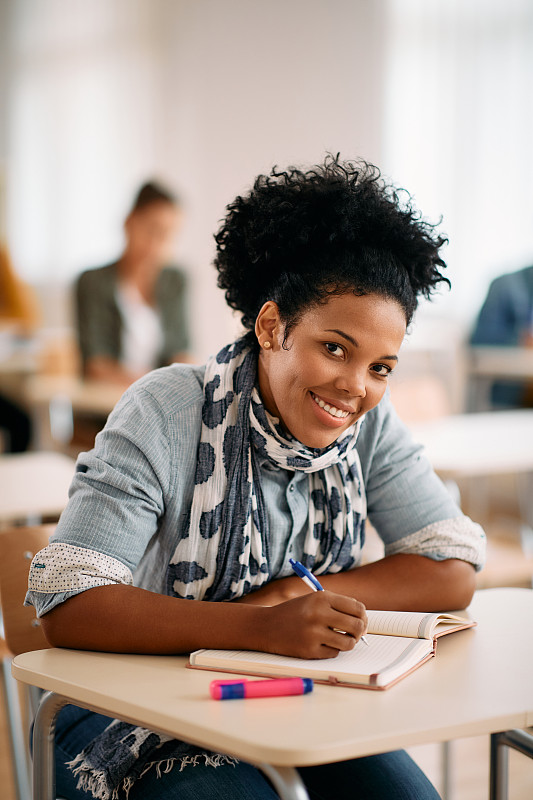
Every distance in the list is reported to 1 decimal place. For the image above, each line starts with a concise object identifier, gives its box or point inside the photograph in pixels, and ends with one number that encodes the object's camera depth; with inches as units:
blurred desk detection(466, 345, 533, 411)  182.4
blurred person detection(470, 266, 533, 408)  192.9
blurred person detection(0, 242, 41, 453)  192.4
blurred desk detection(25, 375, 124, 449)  139.8
